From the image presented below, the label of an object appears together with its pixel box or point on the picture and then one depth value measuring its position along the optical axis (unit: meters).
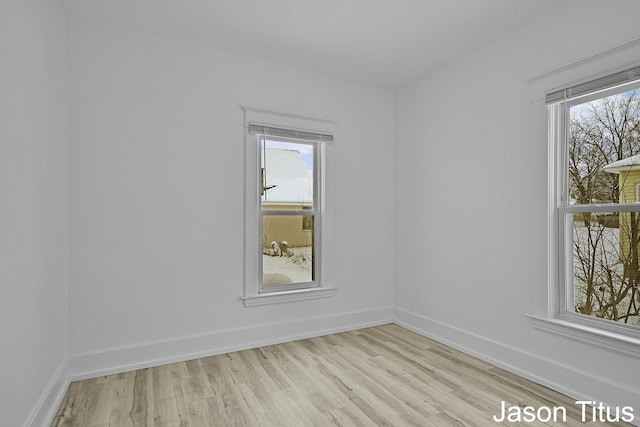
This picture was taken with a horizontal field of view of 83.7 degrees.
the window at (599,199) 2.29
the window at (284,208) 3.40
